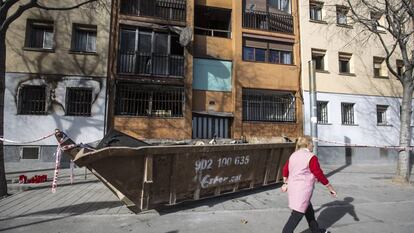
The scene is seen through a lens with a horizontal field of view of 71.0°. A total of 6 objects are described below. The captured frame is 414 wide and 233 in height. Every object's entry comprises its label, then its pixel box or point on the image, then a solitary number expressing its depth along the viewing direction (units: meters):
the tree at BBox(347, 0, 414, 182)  10.60
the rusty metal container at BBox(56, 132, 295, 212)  5.08
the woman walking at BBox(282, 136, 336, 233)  4.21
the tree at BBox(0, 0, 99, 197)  7.32
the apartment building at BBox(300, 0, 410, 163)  16.84
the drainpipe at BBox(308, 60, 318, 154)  10.84
